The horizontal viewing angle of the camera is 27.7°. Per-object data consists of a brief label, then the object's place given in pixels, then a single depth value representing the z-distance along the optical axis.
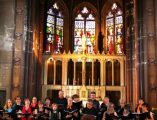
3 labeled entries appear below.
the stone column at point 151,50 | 15.91
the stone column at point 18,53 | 16.02
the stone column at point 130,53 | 21.97
